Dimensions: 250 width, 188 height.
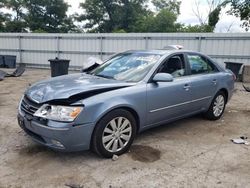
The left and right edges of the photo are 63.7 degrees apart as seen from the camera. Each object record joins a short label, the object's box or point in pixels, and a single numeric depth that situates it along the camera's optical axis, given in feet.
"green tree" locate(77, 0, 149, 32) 78.72
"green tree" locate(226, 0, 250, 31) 30.40
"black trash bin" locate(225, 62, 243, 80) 26.47
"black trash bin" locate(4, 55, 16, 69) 37.22
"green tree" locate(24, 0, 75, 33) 78.76
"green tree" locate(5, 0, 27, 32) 75.48
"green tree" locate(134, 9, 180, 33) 69.92
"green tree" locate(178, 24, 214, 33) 60.70
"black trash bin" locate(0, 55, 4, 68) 37.55
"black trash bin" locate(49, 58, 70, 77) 27.55
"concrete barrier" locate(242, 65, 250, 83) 26.98
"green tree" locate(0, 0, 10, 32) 72.15
